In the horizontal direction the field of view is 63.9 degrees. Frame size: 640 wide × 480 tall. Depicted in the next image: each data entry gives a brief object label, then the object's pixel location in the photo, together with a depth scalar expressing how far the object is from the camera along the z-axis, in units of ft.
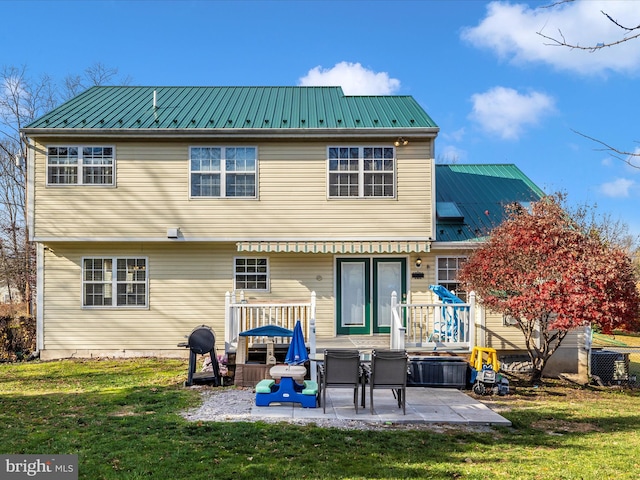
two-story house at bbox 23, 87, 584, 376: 45.85
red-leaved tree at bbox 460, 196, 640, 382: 34.86
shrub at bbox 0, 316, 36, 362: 47.42
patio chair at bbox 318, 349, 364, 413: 28.27
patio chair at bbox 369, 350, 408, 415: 28.12
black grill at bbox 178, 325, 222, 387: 34.83
